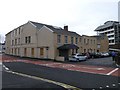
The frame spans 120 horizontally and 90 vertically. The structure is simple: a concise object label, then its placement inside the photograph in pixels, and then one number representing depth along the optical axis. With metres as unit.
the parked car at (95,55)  20.00
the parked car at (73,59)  16.03
